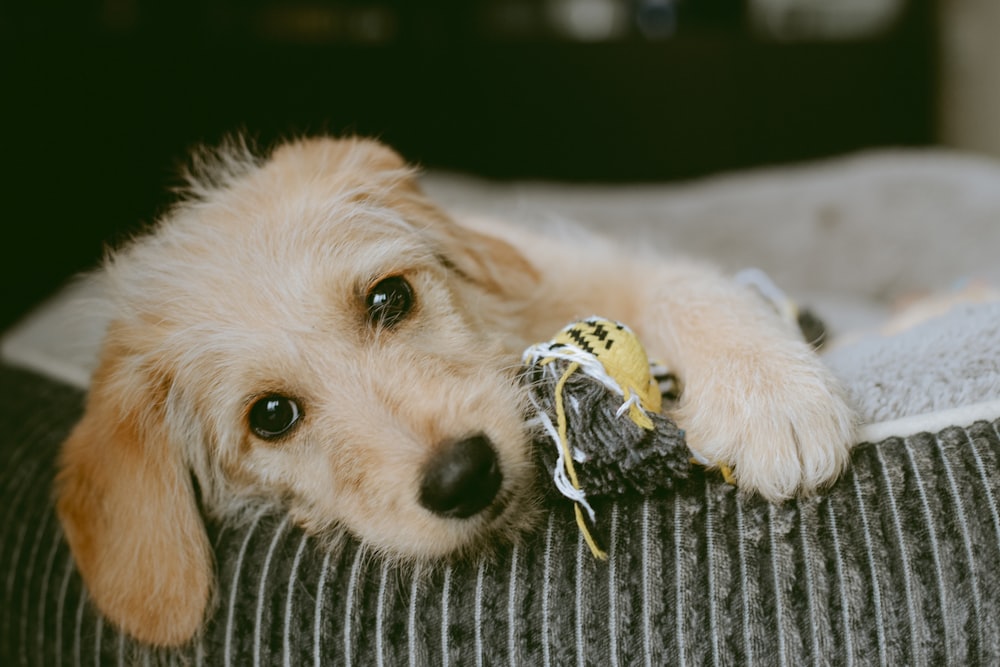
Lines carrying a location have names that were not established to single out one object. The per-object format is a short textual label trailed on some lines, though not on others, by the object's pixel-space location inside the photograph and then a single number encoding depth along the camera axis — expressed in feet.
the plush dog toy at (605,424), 1.53
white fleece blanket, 1.56
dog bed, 1.48
